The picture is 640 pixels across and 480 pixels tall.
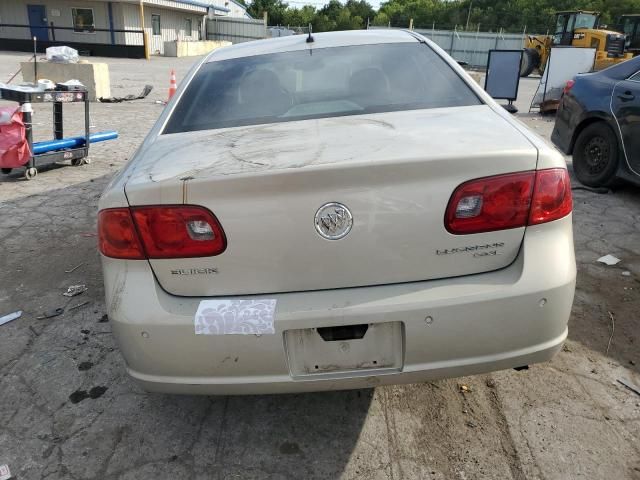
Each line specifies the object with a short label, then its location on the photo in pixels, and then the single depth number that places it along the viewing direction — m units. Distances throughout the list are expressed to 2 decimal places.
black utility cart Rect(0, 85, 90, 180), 5.21
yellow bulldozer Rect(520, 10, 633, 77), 18.83
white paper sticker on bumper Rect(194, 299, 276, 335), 1.73
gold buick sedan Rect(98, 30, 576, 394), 1.70
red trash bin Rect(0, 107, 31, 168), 5.43
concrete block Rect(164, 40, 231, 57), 33.97
